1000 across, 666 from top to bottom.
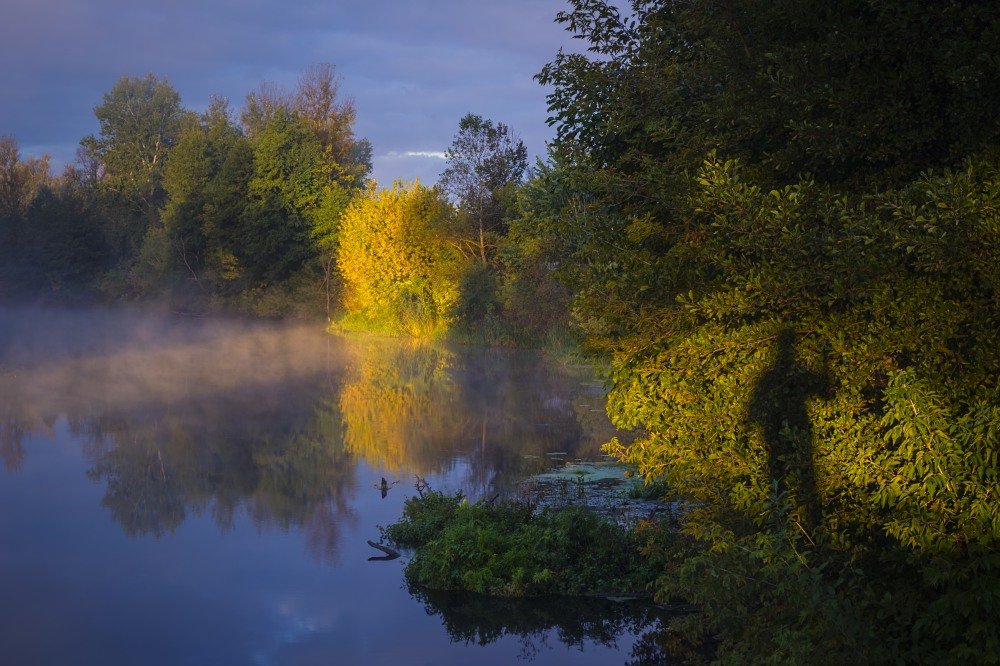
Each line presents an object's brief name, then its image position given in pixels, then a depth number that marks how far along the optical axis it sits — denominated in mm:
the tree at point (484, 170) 40344
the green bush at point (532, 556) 10758
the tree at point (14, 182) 72750
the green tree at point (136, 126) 72812
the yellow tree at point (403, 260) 43406
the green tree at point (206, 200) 53969
